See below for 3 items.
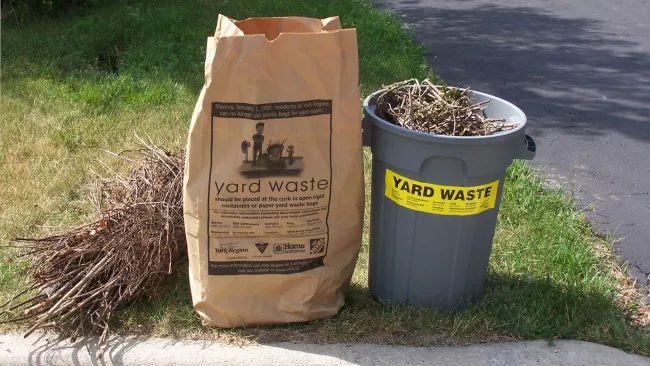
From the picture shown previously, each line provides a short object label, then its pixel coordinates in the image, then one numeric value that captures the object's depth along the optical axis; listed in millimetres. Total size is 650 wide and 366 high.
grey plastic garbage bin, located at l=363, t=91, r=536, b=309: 2547
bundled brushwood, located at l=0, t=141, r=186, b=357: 2814
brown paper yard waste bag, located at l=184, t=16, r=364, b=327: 2424
